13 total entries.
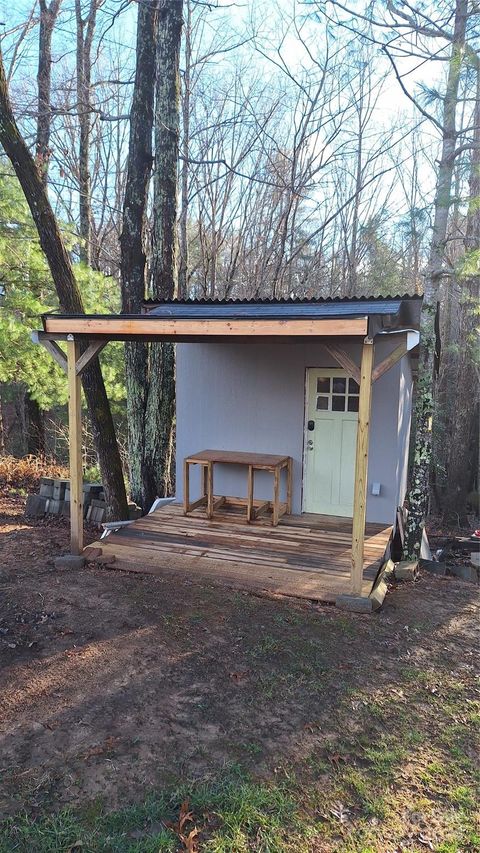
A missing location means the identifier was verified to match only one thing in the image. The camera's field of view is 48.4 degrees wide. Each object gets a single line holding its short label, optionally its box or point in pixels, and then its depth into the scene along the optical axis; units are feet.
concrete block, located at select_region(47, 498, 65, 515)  25.18
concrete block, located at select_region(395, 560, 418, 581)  17.38
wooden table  19.83
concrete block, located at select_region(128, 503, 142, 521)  23.34
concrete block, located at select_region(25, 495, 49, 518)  25.16
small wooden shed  14.33
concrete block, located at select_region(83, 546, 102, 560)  17.07
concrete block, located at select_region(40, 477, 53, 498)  25.58
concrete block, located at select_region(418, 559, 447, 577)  19.04
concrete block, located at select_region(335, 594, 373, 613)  13.83
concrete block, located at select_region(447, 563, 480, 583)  20.29
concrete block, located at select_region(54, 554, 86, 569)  16.74
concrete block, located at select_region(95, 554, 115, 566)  16.75
